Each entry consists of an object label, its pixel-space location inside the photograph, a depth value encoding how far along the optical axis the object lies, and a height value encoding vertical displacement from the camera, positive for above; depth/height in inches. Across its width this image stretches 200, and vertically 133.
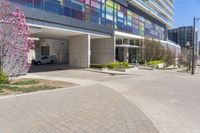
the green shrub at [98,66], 686.7 -24.6
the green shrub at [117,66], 720.6 -25.7
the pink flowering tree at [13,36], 322.3 +53.4
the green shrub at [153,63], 1002.1 -15.5
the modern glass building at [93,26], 545.6 +169.1
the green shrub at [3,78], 333.9 -40.4
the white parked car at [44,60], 1059.1 +3.0
